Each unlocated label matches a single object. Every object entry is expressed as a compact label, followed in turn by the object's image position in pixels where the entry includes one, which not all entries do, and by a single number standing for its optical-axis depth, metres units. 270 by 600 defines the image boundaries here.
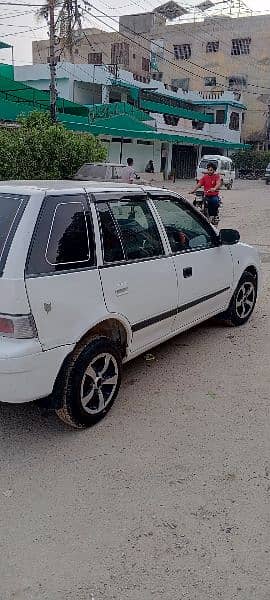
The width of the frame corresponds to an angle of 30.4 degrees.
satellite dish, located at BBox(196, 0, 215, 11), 45.41
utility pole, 16.55
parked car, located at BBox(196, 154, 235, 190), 28.14
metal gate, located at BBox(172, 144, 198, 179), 37.71
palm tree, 19.22
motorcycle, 11.52
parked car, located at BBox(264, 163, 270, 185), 33.74
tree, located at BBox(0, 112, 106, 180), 10.84
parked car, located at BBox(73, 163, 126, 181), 13.22
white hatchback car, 2.81
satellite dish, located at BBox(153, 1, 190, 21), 52.69
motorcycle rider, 11.16
